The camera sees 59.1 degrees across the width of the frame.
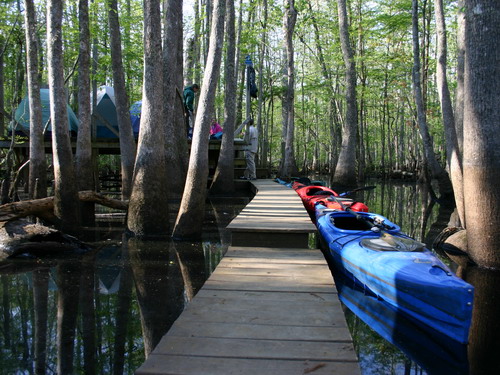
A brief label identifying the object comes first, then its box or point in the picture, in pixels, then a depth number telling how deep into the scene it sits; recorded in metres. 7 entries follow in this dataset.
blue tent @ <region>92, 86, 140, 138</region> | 19.36
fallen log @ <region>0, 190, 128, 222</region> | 8.04
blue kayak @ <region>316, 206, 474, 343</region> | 4.19
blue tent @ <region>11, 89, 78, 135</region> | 18.15
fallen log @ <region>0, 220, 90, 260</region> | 7.16
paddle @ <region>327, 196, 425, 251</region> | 5.55
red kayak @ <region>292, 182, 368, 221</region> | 8.98
